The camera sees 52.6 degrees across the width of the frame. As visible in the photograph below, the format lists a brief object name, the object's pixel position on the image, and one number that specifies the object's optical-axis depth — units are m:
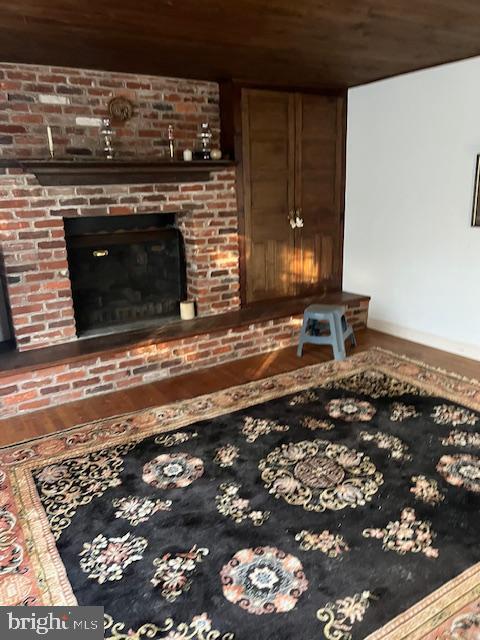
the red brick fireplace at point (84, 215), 3.26
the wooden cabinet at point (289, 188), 4.21
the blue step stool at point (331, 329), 3.91
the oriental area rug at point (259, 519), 1.68
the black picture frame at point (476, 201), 3.67
